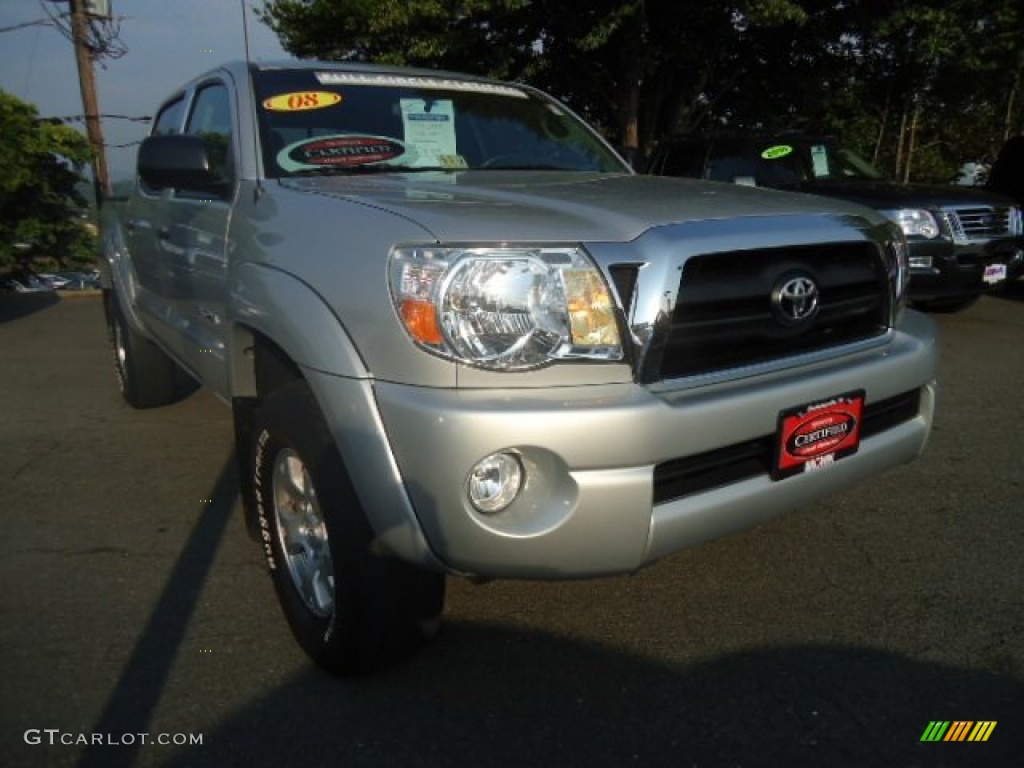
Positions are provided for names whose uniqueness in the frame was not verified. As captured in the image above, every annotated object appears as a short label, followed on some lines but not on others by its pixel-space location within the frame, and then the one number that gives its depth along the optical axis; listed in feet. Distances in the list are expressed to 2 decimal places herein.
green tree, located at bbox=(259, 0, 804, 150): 38.50
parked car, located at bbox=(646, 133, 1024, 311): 21.79
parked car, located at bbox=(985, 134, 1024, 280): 29.58
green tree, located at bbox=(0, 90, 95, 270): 30.63
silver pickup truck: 6.30
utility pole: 41.22
